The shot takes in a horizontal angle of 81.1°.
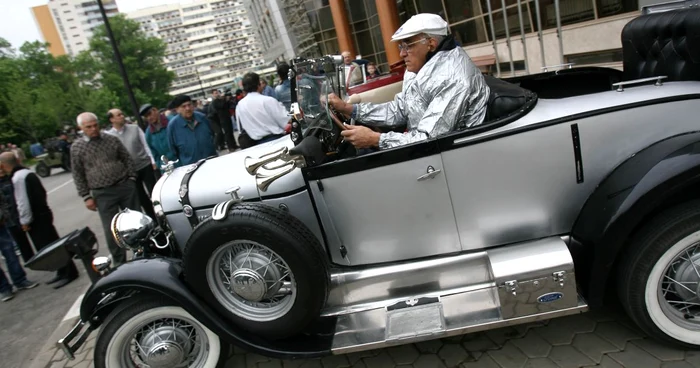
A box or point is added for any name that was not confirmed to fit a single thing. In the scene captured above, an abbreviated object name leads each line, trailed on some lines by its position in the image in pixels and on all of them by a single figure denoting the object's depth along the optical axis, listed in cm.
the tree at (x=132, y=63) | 5756
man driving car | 227
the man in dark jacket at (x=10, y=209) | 512
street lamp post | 835
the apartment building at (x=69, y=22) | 9949
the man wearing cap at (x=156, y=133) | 584
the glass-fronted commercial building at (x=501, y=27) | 738
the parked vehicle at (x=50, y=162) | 1963
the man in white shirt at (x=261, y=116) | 520
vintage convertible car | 204
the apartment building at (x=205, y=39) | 12775
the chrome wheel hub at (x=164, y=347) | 238
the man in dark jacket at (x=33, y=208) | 507
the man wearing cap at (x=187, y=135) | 493
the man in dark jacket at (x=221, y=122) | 1194
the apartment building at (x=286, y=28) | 2347
